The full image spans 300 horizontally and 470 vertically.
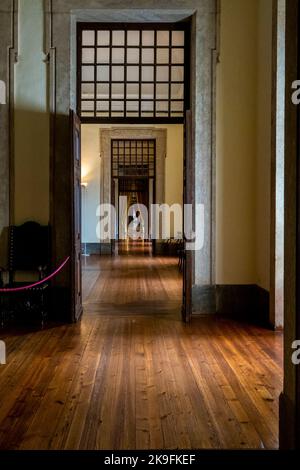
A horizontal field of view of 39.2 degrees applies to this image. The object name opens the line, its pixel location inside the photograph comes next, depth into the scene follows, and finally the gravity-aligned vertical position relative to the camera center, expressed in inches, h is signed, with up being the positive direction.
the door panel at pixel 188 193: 207.0 +13.0
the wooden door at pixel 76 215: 204.4 +2.0
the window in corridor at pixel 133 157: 564.7 +84.0
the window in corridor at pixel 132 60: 234.5 +121.6
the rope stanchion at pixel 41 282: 176.2 -28.4
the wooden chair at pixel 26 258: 216.4 -20.1
